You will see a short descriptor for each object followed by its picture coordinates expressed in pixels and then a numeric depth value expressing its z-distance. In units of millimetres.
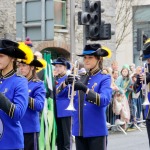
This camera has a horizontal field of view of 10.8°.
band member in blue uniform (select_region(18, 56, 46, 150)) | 9203
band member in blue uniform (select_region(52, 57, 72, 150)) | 13340
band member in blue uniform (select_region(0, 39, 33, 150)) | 6898
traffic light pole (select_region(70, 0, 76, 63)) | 18252
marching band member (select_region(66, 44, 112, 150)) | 9209
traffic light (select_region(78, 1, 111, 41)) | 18007
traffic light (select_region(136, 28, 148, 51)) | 17950
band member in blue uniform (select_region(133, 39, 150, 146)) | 10687
